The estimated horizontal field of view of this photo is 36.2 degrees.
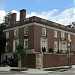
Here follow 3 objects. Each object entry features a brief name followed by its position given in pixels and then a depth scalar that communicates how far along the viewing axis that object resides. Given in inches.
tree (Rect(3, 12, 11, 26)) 1427.0
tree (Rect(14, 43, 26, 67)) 766.2
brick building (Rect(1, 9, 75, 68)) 865.1
